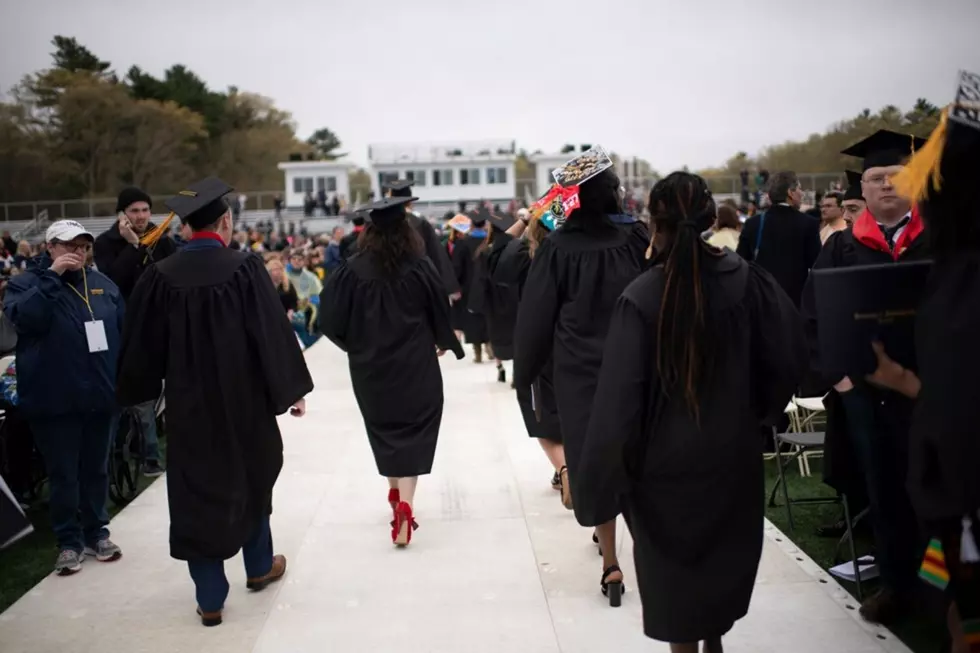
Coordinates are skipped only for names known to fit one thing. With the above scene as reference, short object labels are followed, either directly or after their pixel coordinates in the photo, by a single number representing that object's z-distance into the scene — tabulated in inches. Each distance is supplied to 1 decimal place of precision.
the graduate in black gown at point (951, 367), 96.6
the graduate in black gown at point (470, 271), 522.3
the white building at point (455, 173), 2694.4
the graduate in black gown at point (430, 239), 352.5
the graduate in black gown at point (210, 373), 187.3
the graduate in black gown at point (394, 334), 243.0
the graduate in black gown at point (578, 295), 184.7
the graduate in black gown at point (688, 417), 125.0
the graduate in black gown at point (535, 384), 239.6
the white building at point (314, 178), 2566.4
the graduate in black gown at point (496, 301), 397.7
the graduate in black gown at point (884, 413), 162.9
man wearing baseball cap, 219.0
